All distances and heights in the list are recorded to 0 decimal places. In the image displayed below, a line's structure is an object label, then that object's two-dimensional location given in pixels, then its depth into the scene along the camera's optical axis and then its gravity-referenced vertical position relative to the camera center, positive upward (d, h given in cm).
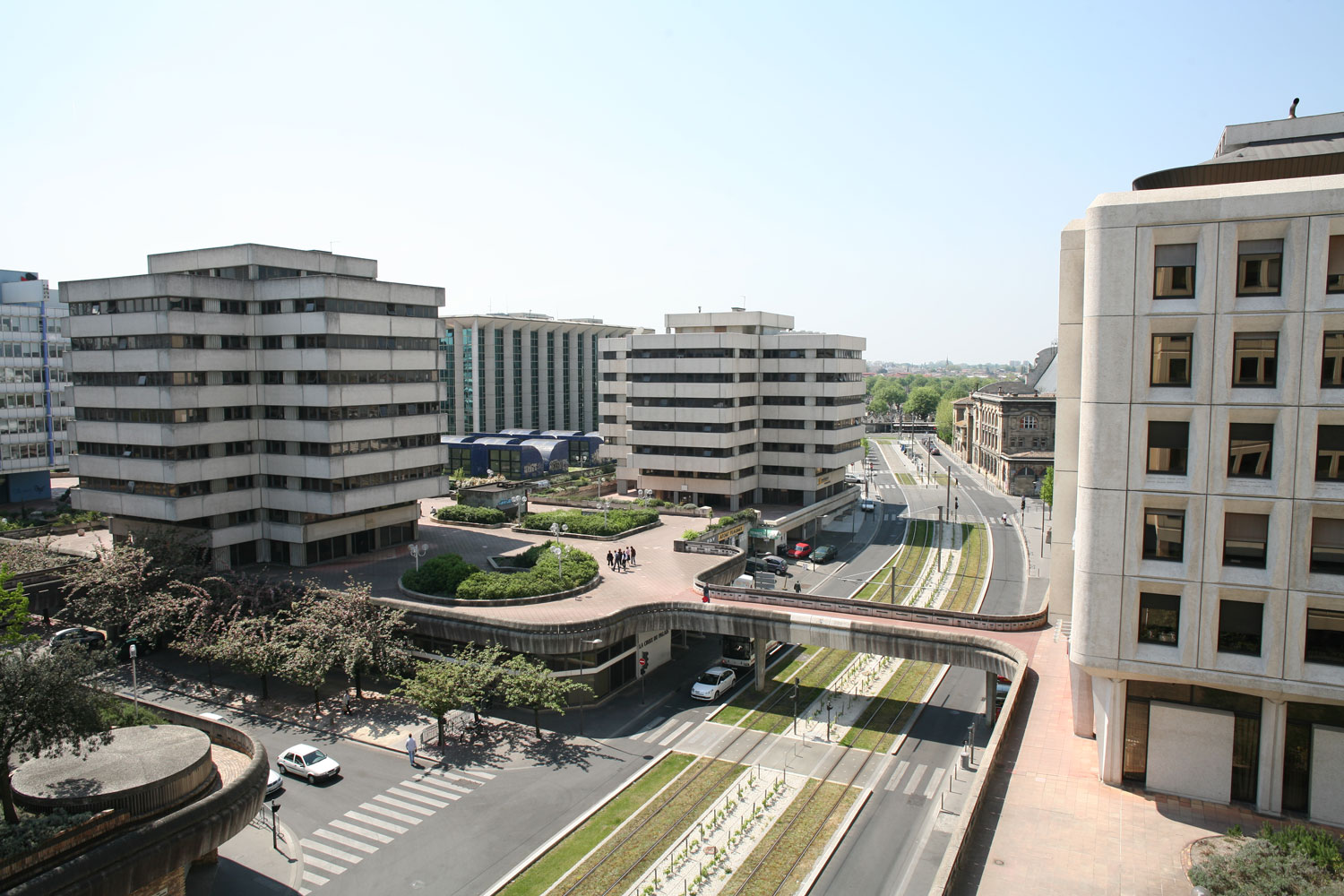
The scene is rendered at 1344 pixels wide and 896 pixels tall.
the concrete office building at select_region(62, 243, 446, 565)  5512 +7
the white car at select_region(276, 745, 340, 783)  3638 -1622
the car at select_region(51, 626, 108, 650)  5088 -1506
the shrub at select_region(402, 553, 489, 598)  4978 -1070
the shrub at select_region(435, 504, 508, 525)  7175 -1000
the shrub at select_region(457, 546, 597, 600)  4875 -1096
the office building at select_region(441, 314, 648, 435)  13262 +481
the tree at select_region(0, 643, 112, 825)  2519 -971
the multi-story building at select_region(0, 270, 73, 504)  8094 +48
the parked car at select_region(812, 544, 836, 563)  7894 -1443
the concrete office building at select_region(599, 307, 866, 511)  8325 -68
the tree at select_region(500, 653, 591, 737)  4012 -1399
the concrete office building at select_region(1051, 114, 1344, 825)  2230 -211
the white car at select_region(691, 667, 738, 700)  4656 -1601
